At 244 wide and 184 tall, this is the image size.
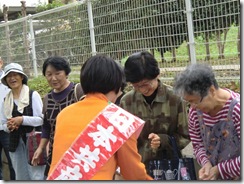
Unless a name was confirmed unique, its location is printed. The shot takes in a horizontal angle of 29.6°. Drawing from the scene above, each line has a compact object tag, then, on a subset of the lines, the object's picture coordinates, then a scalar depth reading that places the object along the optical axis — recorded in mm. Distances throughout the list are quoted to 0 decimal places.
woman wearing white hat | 4645
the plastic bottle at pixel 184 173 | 3156
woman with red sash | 2520
